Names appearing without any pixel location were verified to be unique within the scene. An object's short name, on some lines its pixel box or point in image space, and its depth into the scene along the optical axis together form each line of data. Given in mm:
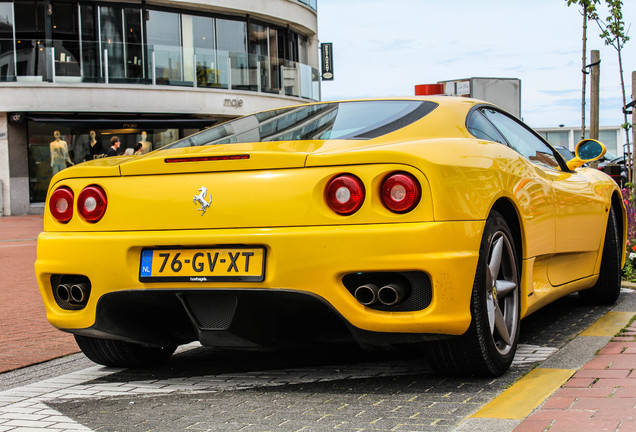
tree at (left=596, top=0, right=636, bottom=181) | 11834
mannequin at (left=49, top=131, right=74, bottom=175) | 26781
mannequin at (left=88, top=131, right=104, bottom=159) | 25203
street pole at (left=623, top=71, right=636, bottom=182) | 9297
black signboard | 36281
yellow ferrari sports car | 3654
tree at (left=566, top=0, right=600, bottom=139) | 12634
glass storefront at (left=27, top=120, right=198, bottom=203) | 26891
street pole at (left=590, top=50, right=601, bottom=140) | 11984
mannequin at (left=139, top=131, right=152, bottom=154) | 28516
